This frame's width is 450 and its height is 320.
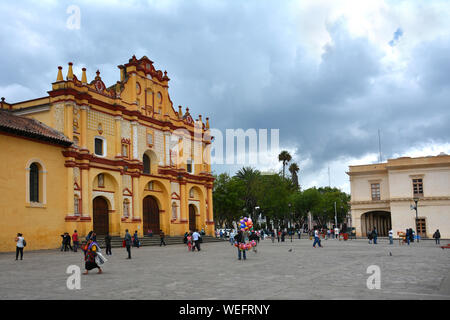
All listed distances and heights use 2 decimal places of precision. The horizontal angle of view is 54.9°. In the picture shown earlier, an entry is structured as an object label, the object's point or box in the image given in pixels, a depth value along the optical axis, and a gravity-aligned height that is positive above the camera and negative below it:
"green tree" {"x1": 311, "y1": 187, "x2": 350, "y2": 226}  75.68 -1.46
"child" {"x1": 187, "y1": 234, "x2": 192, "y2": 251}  27.00 -2.48
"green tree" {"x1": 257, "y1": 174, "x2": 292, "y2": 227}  63.56 +0.79
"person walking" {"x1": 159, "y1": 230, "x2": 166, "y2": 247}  34.09 -2.83
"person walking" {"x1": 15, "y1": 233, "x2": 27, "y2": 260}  20.99 -1.79
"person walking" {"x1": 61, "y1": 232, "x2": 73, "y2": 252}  27.48 -2.10
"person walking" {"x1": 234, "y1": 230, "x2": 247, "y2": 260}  19.34 -1.70
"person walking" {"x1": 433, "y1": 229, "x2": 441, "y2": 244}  33.84 -3.13
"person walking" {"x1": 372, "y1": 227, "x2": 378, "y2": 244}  34.19 -3.06
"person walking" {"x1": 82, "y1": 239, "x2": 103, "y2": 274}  14.08 -1.58
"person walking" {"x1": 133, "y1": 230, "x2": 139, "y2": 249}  31.98 -2.60
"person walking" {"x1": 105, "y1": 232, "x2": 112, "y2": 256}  23.86 -2.10
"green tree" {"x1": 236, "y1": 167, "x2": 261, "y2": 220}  65.19 +2.51
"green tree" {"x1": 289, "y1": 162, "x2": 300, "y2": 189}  92.23 +6.23
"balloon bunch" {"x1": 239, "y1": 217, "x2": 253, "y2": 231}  21.98 -1.15
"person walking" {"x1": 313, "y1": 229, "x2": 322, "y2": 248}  29.53 -2.56
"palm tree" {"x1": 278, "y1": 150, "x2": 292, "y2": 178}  87.25 +8.87
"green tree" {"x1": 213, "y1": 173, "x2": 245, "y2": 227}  60.47 +0.95
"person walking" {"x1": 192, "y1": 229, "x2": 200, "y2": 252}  26.89 -2.25
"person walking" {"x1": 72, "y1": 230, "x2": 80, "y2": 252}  27.12 -2.23
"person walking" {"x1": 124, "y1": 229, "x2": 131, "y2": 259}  20.77 -1.75
